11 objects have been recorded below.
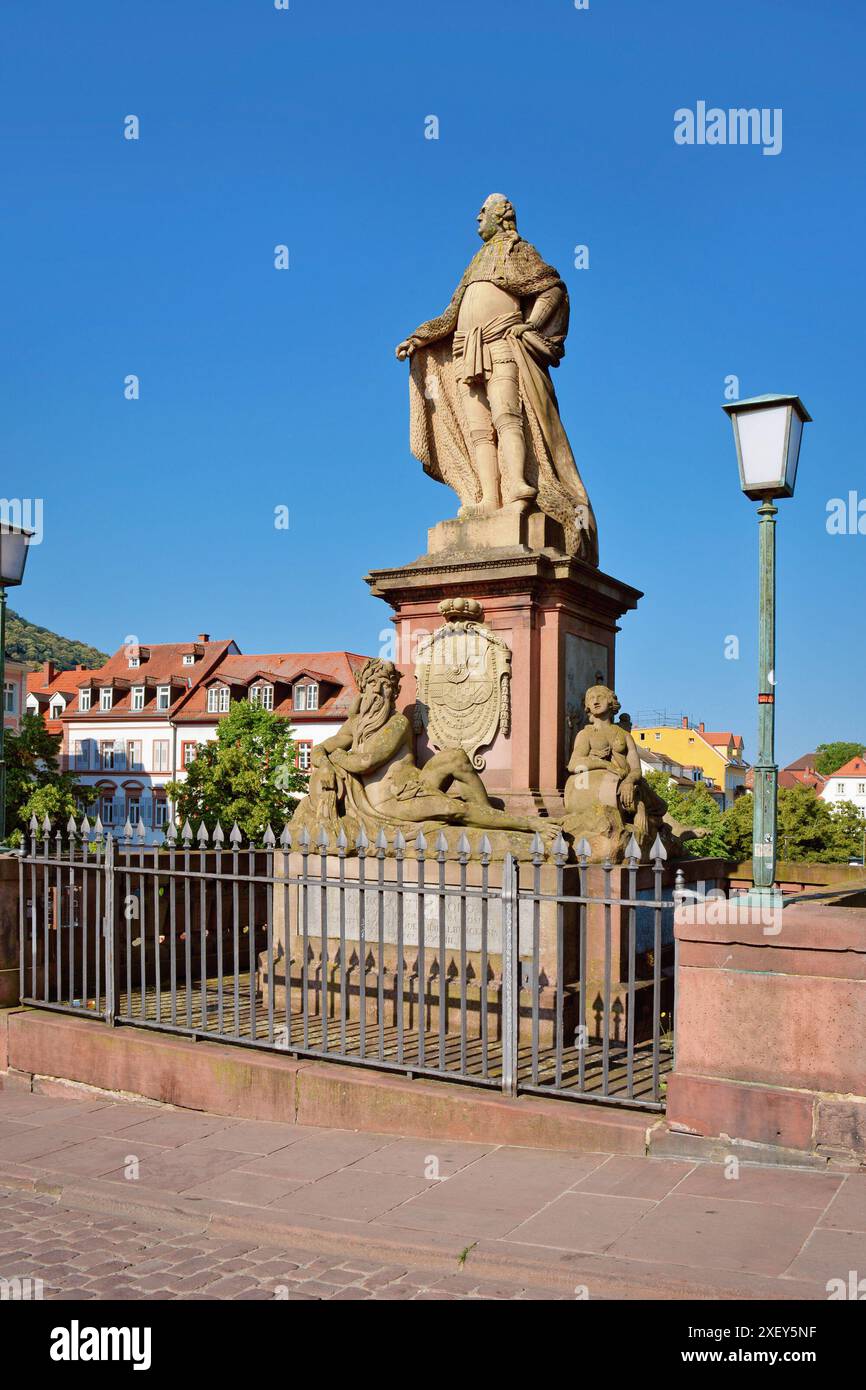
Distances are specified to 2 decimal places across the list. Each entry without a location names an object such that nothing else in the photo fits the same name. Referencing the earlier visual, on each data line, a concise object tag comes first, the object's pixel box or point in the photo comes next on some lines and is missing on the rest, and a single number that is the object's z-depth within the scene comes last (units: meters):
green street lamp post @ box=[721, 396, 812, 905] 6.19
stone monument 9.81
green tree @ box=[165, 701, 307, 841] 43.53
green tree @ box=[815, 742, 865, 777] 144.75
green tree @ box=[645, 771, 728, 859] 60.50
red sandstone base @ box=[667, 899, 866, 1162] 5.82
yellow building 101.50
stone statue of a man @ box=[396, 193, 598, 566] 10.55
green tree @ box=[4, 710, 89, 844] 39.53
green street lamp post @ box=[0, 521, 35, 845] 9.35
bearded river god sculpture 8.99
